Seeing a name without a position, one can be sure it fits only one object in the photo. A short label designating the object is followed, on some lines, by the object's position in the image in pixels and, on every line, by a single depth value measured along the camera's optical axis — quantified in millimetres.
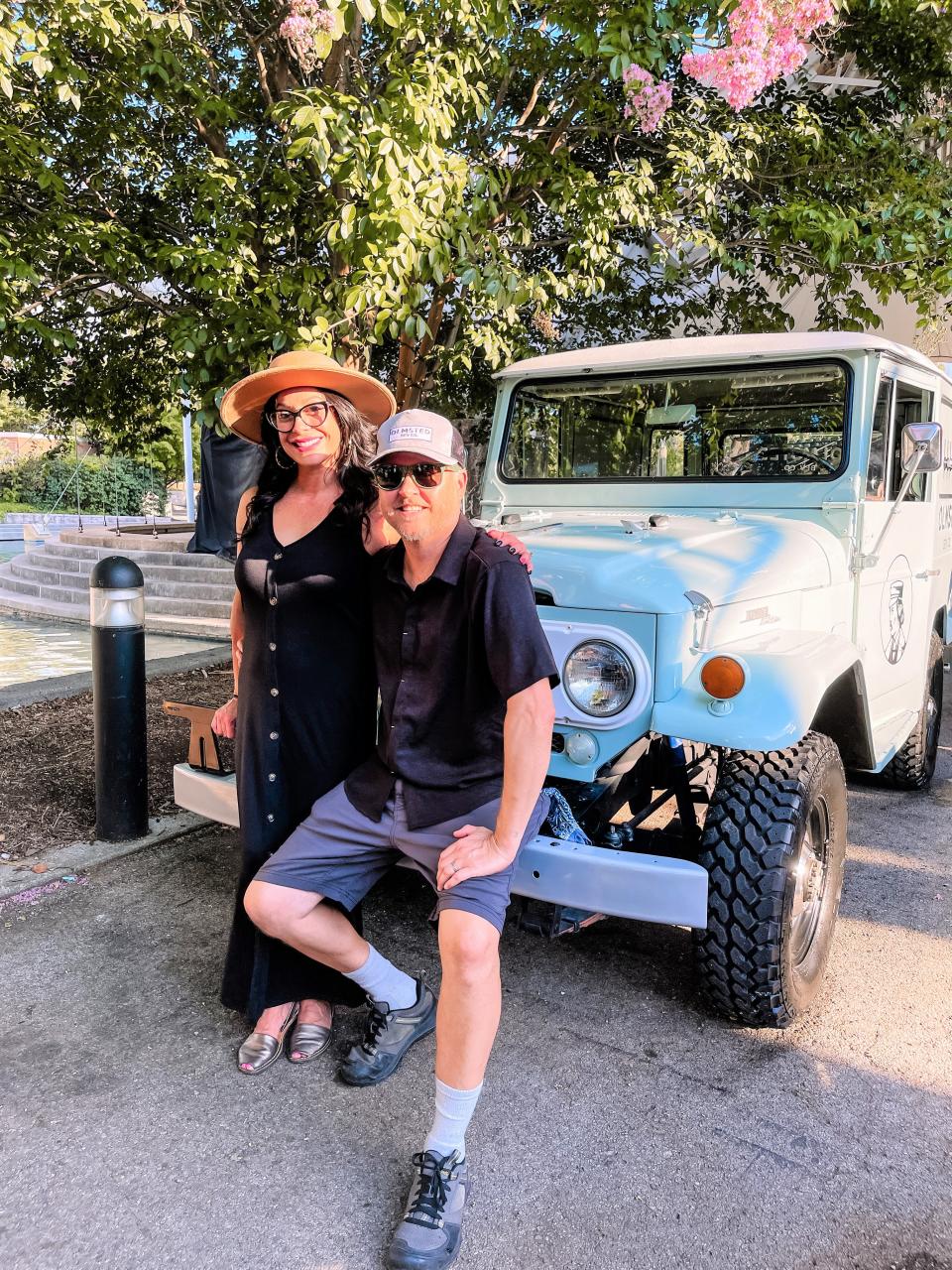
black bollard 3920
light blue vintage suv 2537
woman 2504
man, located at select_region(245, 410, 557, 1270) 2025
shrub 36125
